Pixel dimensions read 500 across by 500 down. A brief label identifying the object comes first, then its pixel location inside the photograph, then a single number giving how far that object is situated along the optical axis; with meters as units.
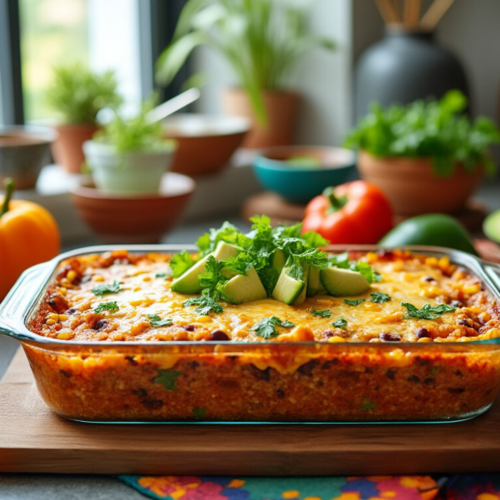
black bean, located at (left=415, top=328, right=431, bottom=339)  1.39
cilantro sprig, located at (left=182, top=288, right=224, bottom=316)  1.47
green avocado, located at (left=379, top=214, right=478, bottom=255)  2.13
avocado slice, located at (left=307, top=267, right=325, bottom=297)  1.56
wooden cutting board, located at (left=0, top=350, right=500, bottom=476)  1.29
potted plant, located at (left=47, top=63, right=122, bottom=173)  2.87
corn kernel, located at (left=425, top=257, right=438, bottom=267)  1.80
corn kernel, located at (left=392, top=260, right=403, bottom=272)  1.76
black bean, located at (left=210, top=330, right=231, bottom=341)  1.34
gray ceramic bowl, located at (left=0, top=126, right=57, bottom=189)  2.51
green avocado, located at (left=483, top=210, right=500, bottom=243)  2.17
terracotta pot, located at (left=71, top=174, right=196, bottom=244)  2.46
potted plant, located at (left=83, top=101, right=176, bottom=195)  2.50
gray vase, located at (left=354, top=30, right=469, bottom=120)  3.27
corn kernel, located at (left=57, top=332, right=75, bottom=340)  1.39
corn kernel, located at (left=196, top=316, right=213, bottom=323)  1.43
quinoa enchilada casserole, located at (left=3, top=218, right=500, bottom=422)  1.30
